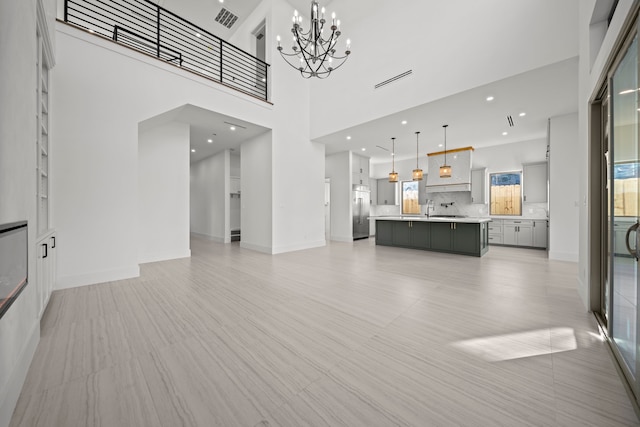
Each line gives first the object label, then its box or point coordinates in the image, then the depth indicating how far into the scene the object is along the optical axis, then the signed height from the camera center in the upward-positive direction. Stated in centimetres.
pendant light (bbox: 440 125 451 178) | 630 +113
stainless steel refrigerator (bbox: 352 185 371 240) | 877 +12
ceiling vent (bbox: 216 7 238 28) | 711 +598
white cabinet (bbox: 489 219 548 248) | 678 -57
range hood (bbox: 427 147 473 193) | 748 +136
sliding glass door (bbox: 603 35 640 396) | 151 +3
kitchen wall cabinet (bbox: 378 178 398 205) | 1032 +94
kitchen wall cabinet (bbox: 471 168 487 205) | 811 +93
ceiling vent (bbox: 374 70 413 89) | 489 +287
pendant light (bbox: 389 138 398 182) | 704 +112
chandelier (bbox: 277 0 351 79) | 332 +259
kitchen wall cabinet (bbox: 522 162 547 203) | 718 +93
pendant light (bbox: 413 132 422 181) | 646 +105
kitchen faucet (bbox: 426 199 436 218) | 910 +27
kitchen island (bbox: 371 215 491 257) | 575 -56
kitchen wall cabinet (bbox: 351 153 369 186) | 882 +167
